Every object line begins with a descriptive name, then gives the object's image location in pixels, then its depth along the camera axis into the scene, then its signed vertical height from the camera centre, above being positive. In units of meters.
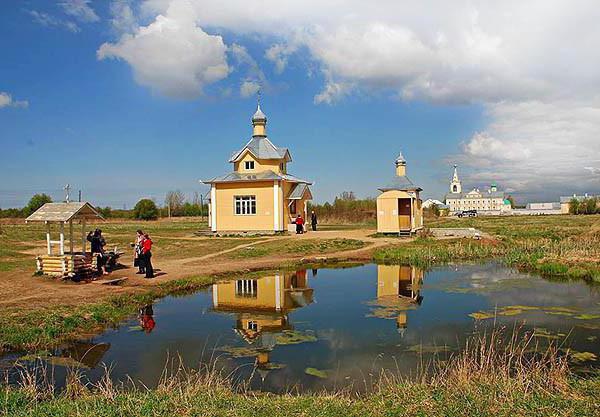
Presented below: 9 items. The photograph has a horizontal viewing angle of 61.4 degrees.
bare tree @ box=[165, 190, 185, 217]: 76.73 +2.70
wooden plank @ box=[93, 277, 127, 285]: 15.44 -1.78
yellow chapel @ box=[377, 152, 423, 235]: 30.56 +0.66
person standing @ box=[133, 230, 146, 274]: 16.48 -1.09
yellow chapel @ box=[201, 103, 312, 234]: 32.47 +1.71
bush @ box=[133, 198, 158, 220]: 66.56 +1.78
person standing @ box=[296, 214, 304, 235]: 33.31 -0.46
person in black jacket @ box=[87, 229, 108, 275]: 16.95 -0.90
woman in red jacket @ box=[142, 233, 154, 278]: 16.16 -1.05
